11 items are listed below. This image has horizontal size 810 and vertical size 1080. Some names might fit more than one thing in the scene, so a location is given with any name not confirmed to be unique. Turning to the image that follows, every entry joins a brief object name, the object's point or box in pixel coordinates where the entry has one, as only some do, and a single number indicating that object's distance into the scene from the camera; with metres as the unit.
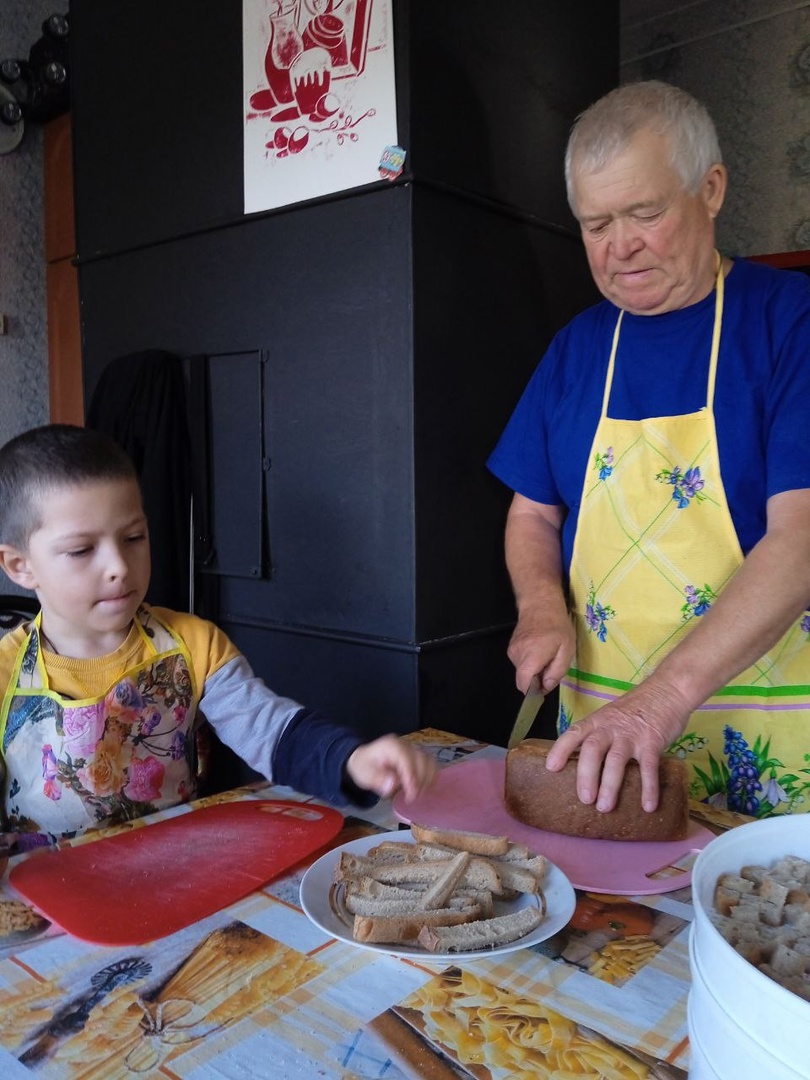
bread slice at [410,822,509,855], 0.82
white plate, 0.67
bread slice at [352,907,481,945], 0.68
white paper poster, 1.68
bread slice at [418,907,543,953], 0.68
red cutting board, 0.75
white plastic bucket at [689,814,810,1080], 0.38
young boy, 1.14
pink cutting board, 0.82
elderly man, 1.09
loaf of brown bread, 0.89
